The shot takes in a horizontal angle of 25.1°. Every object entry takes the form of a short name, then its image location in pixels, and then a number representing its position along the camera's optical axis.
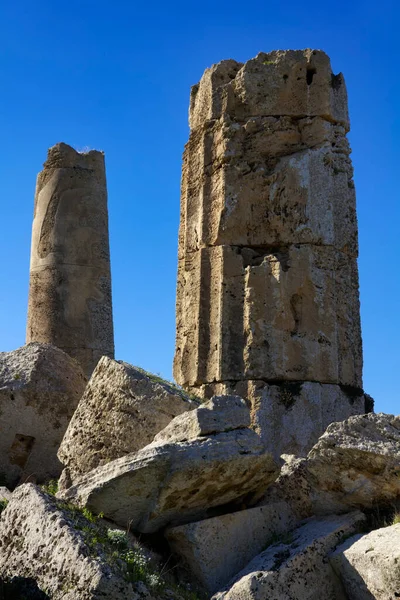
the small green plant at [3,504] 6.39
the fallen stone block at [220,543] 5.67
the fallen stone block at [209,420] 6.17
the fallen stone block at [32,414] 8.50
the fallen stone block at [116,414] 6.89
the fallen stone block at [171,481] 5.86
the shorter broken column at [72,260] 13.45
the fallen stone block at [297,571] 5.26
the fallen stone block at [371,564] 5.12
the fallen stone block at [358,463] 5.95
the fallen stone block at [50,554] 4.81
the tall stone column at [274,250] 8.18
